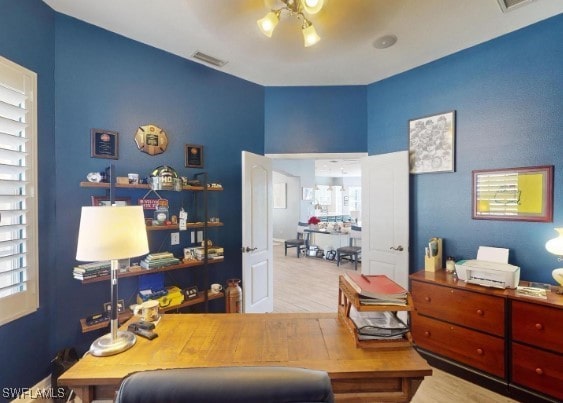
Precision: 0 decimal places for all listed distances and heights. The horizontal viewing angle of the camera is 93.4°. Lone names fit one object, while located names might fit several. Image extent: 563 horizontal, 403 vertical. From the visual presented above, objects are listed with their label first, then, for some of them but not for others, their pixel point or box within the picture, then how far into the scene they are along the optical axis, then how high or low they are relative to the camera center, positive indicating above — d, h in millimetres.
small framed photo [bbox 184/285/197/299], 2631 -910
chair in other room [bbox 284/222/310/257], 7020 -1069
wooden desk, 1041 -661
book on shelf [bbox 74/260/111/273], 2061 -515
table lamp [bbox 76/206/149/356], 1208 -180
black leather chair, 605 -432
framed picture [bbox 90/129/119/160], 2287 +510
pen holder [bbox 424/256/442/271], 2670 -629
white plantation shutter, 1727 +64
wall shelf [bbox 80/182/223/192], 2076 +134
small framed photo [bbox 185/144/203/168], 2889 +510
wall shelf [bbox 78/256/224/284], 2086 -614
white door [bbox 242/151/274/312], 3008 -384
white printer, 2104 -567
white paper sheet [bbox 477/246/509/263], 2311 -474
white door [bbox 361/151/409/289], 2994 -167
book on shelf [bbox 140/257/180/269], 2361 -556
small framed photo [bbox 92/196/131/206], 2234 +6
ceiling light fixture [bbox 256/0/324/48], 1555 +1156
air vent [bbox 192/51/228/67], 2770 +1542
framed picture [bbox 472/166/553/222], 2203 +65
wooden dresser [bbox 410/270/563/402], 1843 -1058
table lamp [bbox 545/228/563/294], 1938 -350
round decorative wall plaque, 2539 +612
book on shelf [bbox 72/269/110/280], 2049 -570
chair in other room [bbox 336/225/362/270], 5802 -1062
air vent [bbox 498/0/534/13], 1972 +1489
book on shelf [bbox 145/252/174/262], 2375 -499
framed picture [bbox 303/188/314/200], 9388 +298
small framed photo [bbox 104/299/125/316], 2266 -913
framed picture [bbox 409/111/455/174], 2768 +634
